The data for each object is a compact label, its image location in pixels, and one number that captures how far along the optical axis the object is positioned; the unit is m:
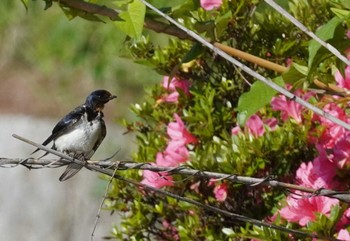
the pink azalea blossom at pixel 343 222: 5.29
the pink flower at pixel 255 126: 6.04
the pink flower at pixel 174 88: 6.72
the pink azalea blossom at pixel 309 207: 5.23
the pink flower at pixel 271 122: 6.19
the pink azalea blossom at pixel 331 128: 5.41
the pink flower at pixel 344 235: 4.96
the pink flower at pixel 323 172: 5.35
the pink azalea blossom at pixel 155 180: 6.20
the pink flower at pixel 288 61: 6.32
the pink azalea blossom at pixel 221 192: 6.12
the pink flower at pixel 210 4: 6.30
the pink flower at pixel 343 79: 5.26
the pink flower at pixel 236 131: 6.10
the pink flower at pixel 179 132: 6.32
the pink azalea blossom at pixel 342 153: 5.32
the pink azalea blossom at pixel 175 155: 6.25
